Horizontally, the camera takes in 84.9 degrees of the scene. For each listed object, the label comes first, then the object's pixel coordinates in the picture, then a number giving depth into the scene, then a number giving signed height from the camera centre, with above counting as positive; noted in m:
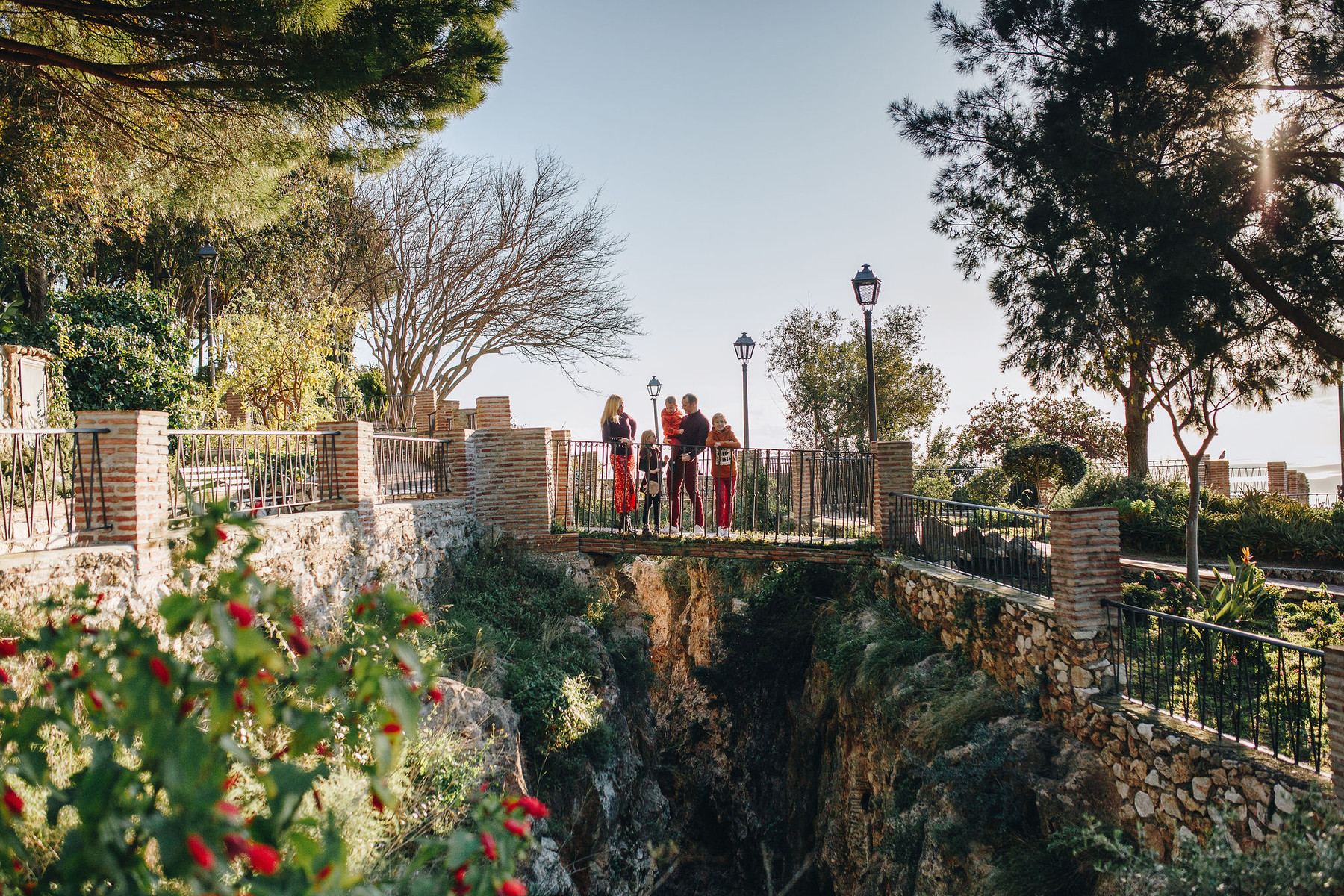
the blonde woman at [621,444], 11.42 +0.46
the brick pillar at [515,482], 11.73 -0.08
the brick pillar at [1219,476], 20.39 -0.43
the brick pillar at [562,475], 12.02 +0.01
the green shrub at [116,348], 12.70 +2.43
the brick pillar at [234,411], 18.30 +1.92
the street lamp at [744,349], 18.42 +3.11
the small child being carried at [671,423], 11.30 +0.78
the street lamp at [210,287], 15.63 +4.61
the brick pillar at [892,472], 10.68 -0.06
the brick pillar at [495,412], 12.73 +1.13
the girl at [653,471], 11.45 +0.04
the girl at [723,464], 11.06 +0.11
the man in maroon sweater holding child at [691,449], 11.17 +0.35
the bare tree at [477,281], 22.72 +6.17
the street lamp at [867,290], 10.66 +2.61
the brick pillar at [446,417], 21.04 +1.79
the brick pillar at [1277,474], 22.53 -0.45
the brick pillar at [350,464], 8.70 +0.20
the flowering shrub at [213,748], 1.69 -0.70
